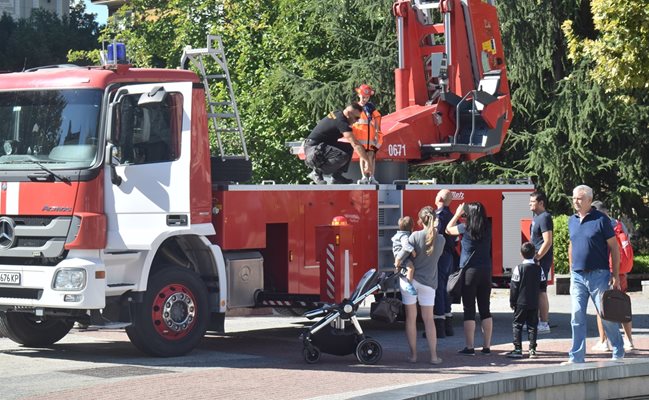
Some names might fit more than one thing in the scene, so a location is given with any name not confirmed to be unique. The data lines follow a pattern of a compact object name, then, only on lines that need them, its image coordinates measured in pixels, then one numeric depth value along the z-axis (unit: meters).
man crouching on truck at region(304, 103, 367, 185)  15.87
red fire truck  13.42
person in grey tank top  13.57
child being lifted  13.52
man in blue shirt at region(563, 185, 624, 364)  12.47
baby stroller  13.52
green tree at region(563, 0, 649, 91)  22.22
